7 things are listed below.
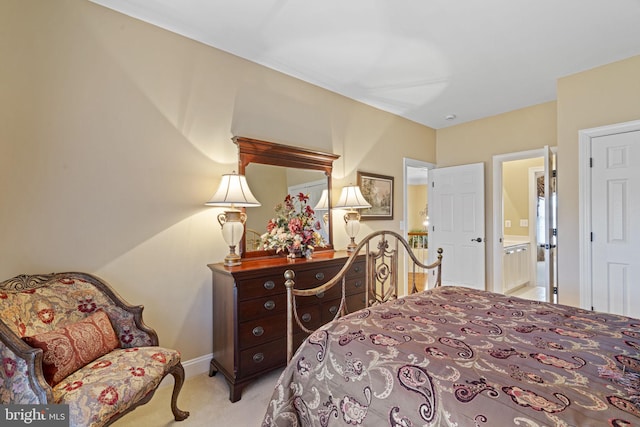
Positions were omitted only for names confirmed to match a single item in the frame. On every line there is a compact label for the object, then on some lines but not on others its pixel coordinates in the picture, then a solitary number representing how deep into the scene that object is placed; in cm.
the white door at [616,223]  276
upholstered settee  132
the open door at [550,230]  331
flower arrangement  266
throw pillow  144
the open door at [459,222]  425
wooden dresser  216
